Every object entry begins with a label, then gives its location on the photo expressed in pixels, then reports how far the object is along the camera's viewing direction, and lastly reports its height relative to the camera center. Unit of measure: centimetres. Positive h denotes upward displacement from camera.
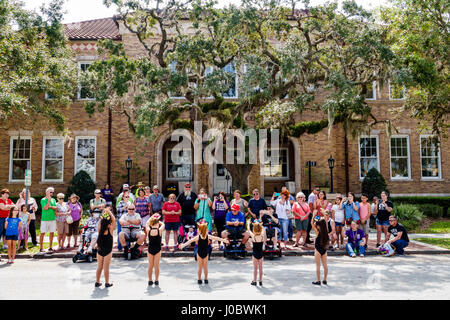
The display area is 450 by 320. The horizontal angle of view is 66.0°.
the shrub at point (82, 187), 1800 -20
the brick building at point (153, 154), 1986 +166
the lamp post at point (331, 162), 1870 +109
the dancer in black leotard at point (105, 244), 671 -119
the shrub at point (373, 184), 1847 -11
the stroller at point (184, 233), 1013 -150
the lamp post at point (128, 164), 1875 +103
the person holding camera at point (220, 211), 1059 -88
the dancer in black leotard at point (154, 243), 683 -120
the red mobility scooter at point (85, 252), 927 -187
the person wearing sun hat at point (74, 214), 1074 -96
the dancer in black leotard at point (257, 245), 681 -126
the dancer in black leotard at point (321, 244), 687 -124
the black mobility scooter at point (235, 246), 976 -180
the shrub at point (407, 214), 1589 -148
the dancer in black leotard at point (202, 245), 699 -129
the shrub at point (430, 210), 1783 -145
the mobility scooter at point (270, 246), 970 -180
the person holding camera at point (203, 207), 971 -71
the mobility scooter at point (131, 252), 960 -191
